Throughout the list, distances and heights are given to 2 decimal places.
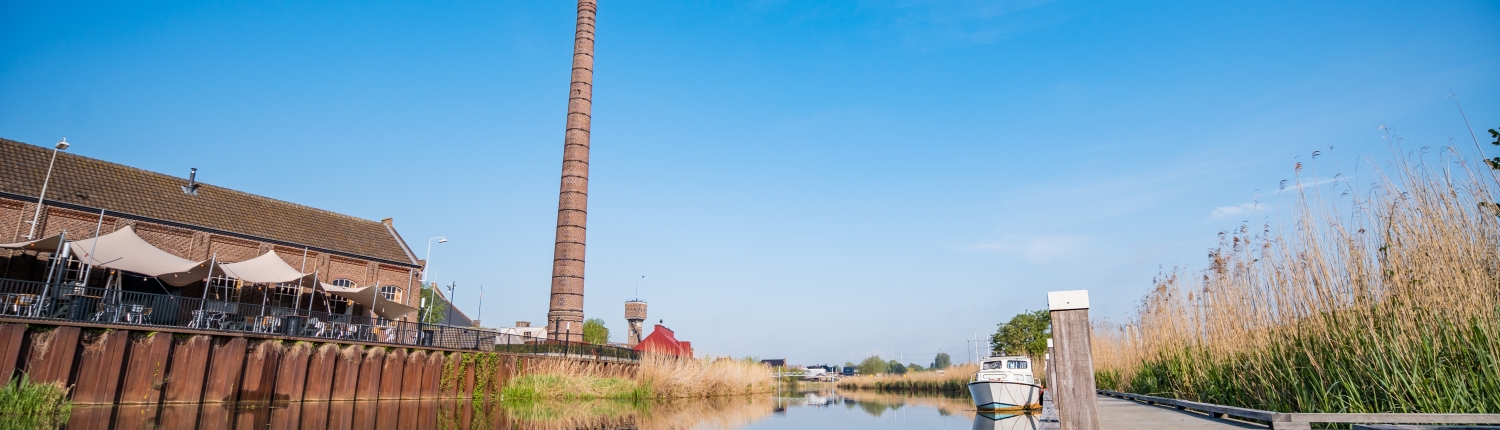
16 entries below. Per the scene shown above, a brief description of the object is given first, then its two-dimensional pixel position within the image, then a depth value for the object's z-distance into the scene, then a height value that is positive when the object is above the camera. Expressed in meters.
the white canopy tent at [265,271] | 20.70 +2.76
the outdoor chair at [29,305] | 14.28 +1.22
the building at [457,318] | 59.14 +4.31
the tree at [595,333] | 59.80 +3.43
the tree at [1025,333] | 38.22 +2.34
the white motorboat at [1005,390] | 18.50 -0.24
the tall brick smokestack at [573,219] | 31.88 +6.49
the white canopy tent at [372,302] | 23.62 +2.29
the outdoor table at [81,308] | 14.92 +1.22
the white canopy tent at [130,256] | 17.72 +2.68
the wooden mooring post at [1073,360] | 4.64 +0.12
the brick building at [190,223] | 19.84 +4.43
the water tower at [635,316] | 49.78 +3.83
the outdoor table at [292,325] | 18.39 +1.13
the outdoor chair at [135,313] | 15.85 +1.19
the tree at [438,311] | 63.56 +5.21
